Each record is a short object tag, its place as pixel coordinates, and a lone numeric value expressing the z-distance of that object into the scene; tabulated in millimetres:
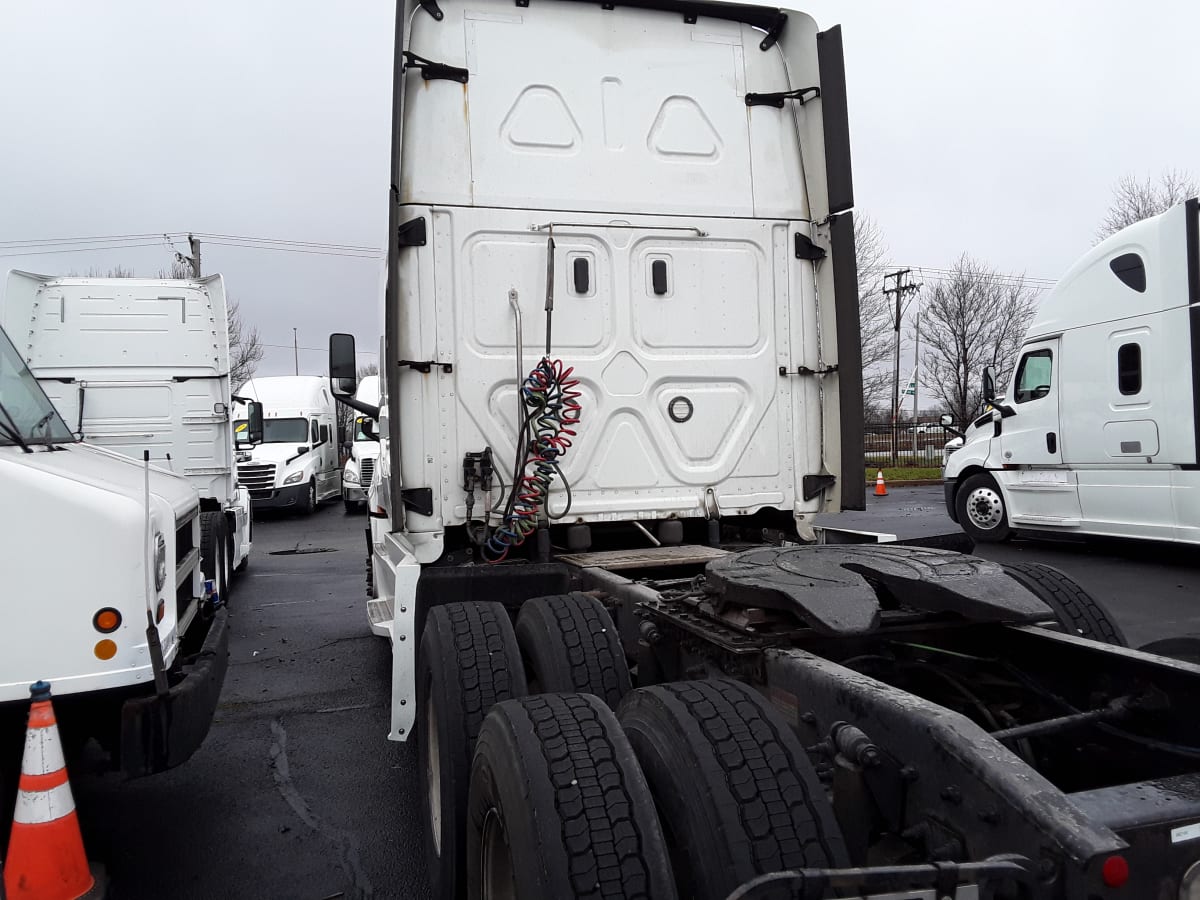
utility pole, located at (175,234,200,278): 34031
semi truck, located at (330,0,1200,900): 2385
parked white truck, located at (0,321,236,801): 2689
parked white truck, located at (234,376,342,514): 18547
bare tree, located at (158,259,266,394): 37750
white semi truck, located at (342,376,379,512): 18047
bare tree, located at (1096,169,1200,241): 24377
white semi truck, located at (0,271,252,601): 8312
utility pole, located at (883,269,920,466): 36062
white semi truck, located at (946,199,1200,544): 8508
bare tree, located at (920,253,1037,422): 33719
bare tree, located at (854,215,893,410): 29855
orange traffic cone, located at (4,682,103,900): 2762
